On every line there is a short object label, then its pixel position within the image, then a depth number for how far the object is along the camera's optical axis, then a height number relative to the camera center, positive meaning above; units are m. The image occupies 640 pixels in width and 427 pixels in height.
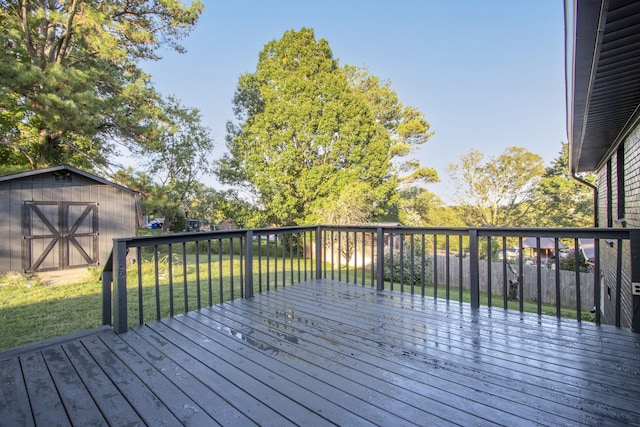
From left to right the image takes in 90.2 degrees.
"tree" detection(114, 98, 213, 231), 15.33 +2.79
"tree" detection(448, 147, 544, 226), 18.53 +1.58
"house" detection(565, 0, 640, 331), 1.78 +1.04
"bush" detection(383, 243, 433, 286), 9.97 -1.76
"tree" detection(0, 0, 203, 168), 8.58 +4.27
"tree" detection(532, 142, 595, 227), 18.23 +0.66
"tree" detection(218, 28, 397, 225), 14.02 +3.43
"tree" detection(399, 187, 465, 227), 19.52 +0.33
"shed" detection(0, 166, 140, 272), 7.57 +0.01
